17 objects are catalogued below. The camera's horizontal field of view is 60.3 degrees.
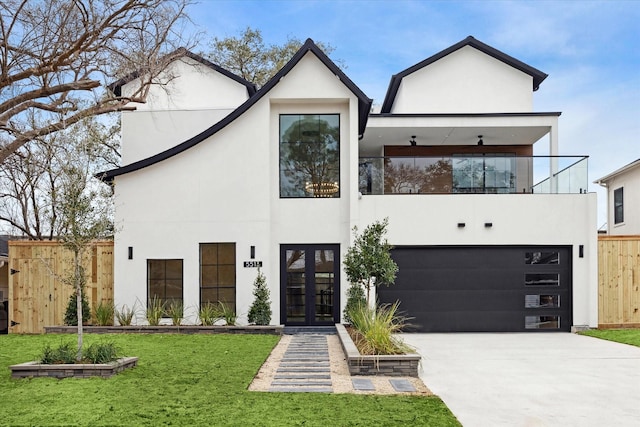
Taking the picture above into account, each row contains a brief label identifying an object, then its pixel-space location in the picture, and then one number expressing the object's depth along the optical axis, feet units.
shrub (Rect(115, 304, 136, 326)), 43.70
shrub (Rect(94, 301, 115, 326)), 43.86
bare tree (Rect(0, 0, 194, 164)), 35.88
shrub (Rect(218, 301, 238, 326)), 43.32
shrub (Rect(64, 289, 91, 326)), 42.78
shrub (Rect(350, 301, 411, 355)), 27.98
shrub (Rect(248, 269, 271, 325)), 42.88
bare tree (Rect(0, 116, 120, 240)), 28.32
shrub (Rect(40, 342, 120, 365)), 25.54
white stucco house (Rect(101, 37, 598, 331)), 45.09
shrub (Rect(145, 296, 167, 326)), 43.29
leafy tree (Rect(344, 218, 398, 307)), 36.09
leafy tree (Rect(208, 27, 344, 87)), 85.97
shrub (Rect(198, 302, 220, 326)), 43.22
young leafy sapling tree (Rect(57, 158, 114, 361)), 26.99
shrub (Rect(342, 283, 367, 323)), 41.86
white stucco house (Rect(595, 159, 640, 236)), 64.69
